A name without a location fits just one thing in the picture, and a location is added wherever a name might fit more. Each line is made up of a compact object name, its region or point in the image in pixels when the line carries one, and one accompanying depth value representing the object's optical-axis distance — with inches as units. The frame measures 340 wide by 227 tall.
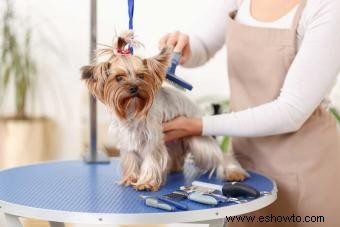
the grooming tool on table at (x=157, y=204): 57.4
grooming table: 56.3
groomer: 66.6
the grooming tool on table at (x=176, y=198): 58.0
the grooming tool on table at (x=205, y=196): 59.4
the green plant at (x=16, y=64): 135.5
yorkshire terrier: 63.9
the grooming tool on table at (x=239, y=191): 61.8
